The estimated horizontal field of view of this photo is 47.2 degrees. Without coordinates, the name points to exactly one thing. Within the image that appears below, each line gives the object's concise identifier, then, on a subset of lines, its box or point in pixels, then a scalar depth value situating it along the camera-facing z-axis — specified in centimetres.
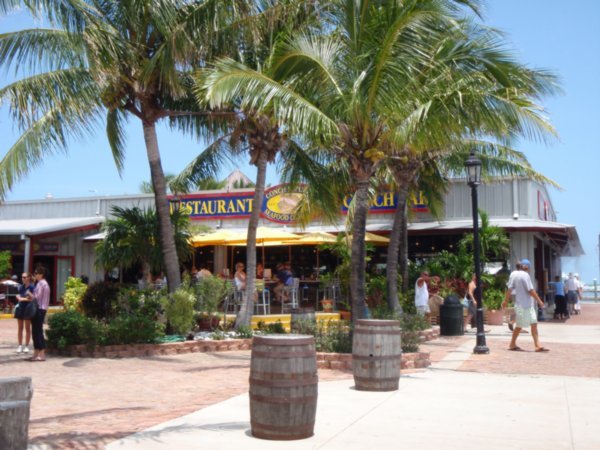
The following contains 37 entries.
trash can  1550
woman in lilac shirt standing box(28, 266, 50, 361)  1093
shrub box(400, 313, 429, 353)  1065
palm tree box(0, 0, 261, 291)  1148
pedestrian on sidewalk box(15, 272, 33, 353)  1126
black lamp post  1234
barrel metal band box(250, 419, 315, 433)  565
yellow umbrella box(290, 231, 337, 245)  1878
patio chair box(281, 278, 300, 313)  1823
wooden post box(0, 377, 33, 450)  368
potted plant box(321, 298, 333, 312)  1920
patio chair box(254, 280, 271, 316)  1717
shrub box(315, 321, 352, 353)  1042
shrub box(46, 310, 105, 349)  1157
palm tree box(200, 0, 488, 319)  1061
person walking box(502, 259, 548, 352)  1204
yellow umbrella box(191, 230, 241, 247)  1917
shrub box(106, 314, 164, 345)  1175
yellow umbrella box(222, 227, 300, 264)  1864
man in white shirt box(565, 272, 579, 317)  2443
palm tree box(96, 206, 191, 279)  1503
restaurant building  2083
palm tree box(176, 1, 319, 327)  1330
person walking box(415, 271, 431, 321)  1644
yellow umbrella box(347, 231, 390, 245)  1916
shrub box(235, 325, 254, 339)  1331
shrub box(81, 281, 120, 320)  1470
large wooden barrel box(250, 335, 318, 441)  565
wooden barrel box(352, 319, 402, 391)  802
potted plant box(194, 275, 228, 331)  1409
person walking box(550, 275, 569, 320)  2185
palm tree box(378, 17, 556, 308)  1059
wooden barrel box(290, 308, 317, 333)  1176
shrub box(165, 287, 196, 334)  1262
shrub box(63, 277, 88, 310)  1922
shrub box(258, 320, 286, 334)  1299
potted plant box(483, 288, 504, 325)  1852
